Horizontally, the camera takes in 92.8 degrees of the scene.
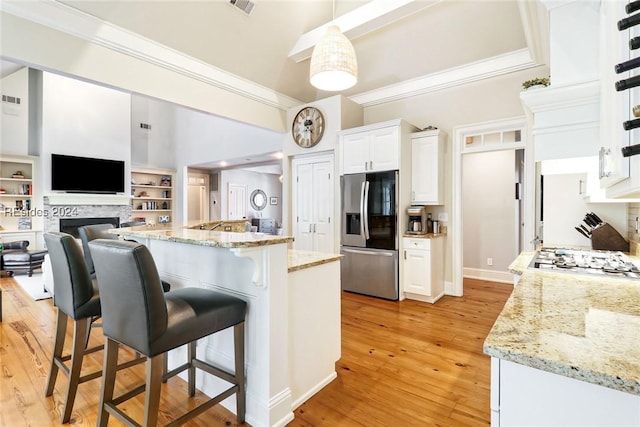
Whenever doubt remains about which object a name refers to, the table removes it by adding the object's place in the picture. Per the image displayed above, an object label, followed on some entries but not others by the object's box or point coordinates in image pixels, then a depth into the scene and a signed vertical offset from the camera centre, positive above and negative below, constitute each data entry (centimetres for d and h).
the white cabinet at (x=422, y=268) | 394 -73
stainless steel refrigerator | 403 -30
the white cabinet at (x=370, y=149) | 399 +87
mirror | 1135 +47
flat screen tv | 652 +86
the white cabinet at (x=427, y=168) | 408 +61
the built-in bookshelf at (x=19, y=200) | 625 +26
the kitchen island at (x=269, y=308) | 162 -57
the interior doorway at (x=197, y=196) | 944 +51
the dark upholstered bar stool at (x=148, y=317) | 127 -48
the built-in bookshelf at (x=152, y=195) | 863 +52
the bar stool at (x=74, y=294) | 173 -48
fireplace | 660 -23
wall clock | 475 +137
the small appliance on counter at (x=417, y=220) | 411 -11
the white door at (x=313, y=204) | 475 +14
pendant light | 265 +135
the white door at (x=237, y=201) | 1034 +38
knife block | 220 -20
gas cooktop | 150 -28
